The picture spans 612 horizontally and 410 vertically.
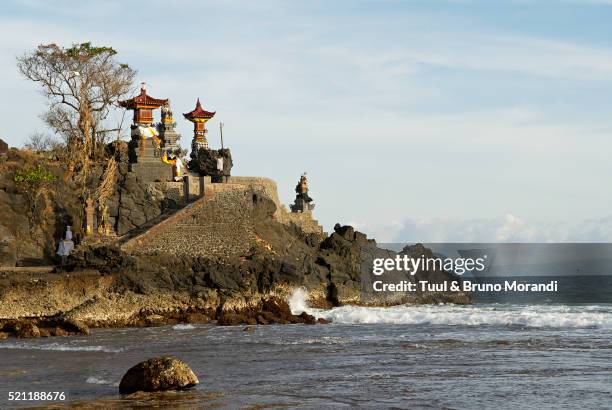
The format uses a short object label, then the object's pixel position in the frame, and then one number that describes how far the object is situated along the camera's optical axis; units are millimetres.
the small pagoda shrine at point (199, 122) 66438
